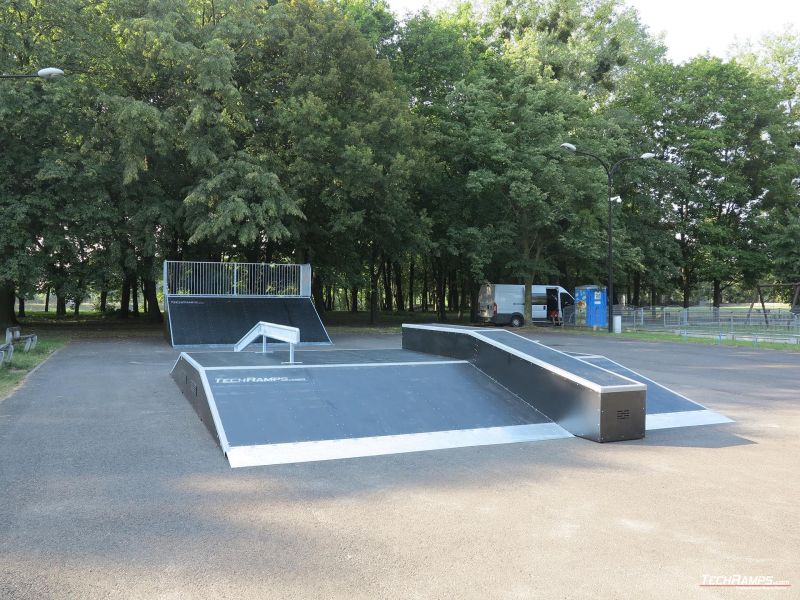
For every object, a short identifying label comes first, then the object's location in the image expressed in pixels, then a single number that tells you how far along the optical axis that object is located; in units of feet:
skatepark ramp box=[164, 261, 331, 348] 69.61
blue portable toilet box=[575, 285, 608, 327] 104.63
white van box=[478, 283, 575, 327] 114.42
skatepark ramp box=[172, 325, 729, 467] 23.17
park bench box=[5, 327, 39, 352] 55.52
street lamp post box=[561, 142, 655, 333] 93.83
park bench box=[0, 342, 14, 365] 42.86
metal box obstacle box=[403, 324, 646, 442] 24.32
